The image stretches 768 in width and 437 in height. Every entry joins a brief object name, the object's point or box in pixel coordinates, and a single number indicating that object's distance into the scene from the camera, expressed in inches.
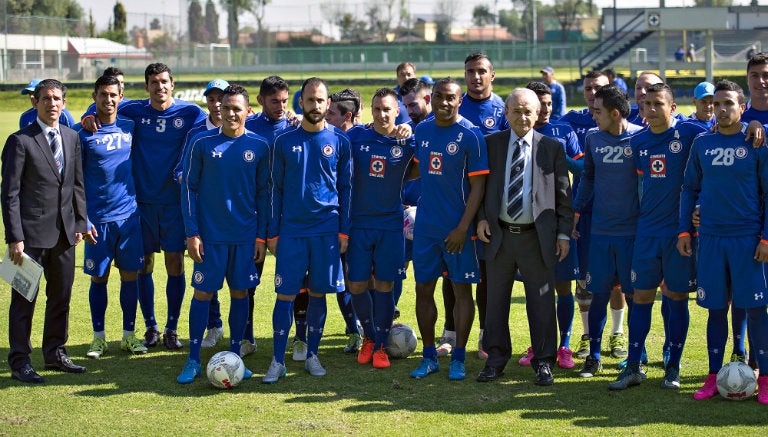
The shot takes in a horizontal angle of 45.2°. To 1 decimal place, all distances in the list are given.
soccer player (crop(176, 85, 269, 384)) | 292.8
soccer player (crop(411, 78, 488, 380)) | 291.7
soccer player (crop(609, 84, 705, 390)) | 278.1
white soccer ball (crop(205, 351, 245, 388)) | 281.1
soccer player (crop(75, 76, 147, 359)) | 324.5
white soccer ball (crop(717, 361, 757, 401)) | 261.4
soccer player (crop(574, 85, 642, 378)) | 289.7
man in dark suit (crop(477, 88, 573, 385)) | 285.9
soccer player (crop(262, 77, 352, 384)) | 294.5
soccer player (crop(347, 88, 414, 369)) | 307.4
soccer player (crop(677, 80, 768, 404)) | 261.9
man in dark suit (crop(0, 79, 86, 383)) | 288.8
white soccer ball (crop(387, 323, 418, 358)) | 321.1
